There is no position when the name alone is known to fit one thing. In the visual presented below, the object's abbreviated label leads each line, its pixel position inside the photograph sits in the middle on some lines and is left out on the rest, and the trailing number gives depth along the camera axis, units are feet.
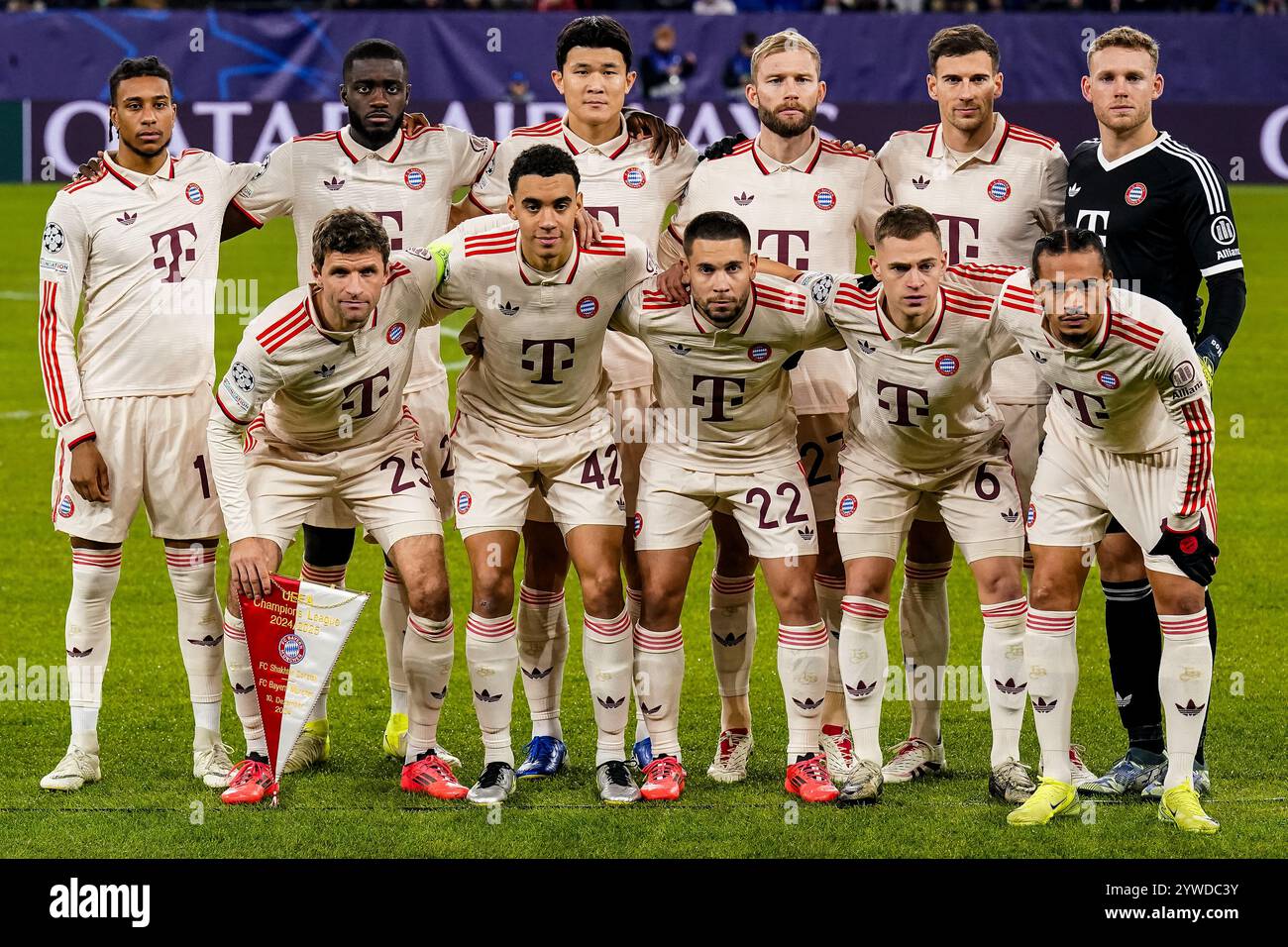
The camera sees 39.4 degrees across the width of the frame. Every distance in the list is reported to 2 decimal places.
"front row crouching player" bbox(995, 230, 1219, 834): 19.04
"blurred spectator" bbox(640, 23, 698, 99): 75.82
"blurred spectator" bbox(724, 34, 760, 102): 75.77
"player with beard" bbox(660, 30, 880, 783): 22.43
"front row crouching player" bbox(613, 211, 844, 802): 20.89
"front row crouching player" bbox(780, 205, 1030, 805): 20.42
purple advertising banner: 71.61
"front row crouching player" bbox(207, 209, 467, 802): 20.33
